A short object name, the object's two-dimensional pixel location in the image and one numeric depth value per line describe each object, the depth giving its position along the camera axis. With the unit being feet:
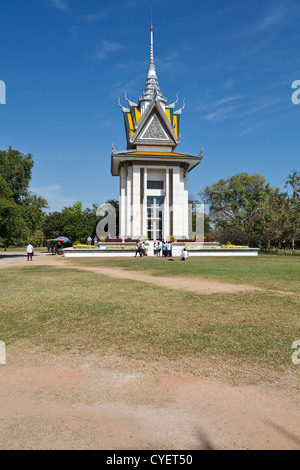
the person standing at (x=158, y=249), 94.12
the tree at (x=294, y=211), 115.85
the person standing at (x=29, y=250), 77.05
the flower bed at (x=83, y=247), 95.66
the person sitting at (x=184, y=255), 77.45
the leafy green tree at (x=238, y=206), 135.95
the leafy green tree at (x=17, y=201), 84.33
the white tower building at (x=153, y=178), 122.21
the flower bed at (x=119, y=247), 96.71
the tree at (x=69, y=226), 164.86
